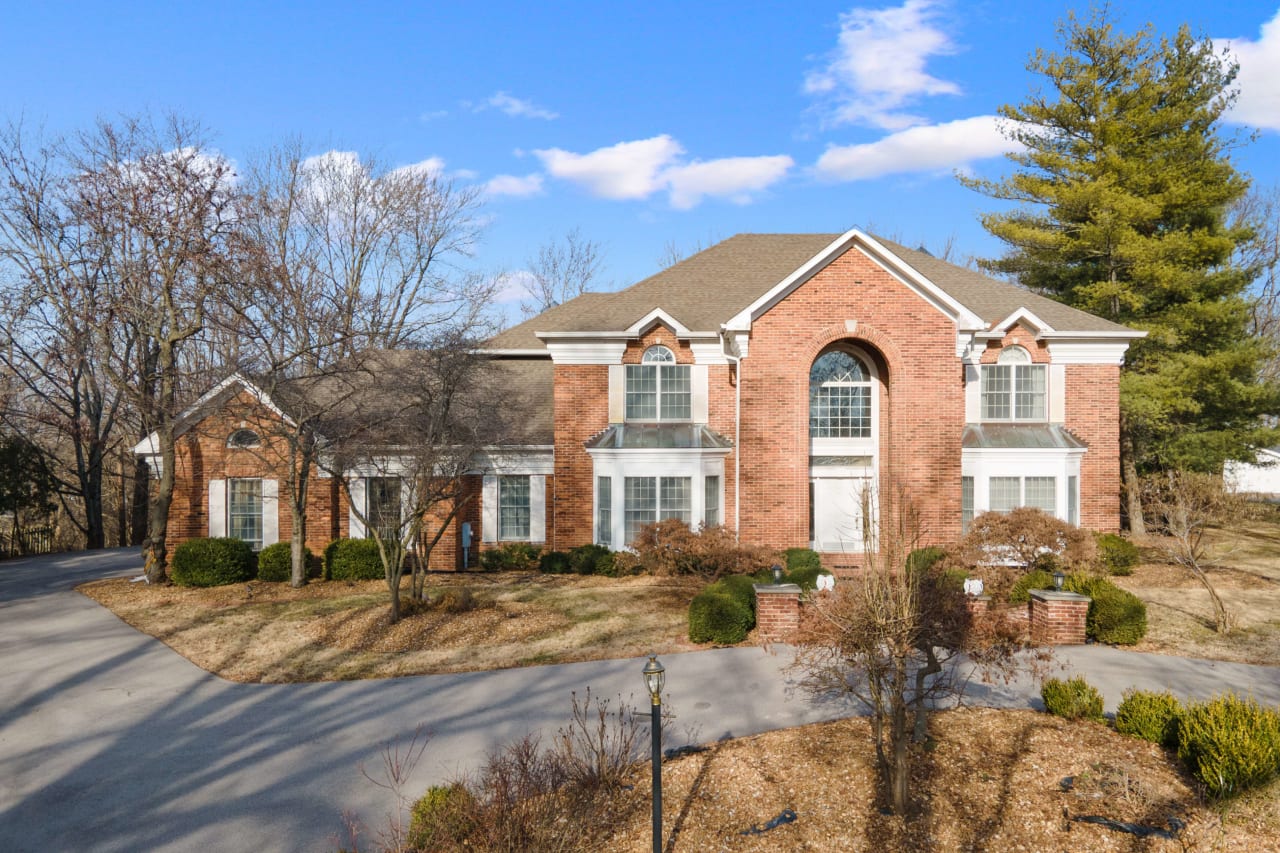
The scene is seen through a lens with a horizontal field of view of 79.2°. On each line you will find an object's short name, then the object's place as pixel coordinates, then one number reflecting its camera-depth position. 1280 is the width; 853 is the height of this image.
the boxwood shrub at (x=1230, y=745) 6.95
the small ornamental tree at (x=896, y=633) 6.88
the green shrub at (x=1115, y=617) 12.66
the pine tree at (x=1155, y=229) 23.66
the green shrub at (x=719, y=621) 12.98
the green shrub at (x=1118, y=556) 18.89
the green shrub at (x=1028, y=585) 14.65
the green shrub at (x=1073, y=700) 8.91
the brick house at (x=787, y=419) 20.25
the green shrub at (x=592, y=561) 19.80
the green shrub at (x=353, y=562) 19.19
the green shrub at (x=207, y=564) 18.27
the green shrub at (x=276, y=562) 18.81
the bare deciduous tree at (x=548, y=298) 48.28
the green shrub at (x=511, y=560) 21.09
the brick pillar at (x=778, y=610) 13.11
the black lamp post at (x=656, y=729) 5.85
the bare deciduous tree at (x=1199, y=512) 13.44
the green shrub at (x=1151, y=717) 8.17
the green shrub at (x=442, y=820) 6.25
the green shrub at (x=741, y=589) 13.45
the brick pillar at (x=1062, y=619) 12.81
